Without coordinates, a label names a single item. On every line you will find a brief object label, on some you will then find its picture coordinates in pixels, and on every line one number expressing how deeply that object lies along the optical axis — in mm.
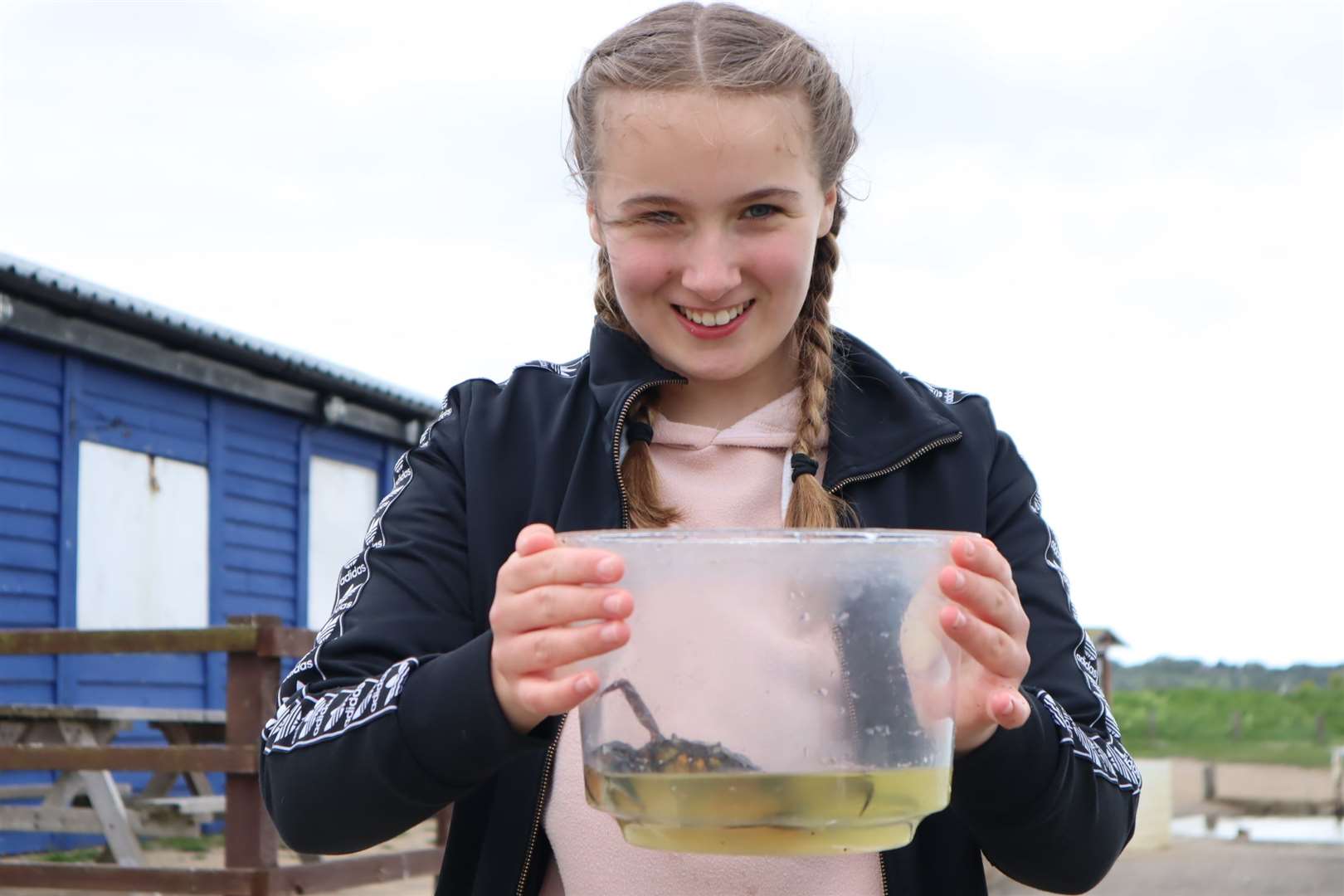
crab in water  1221
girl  1537
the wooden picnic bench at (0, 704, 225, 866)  7527
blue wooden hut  10148
